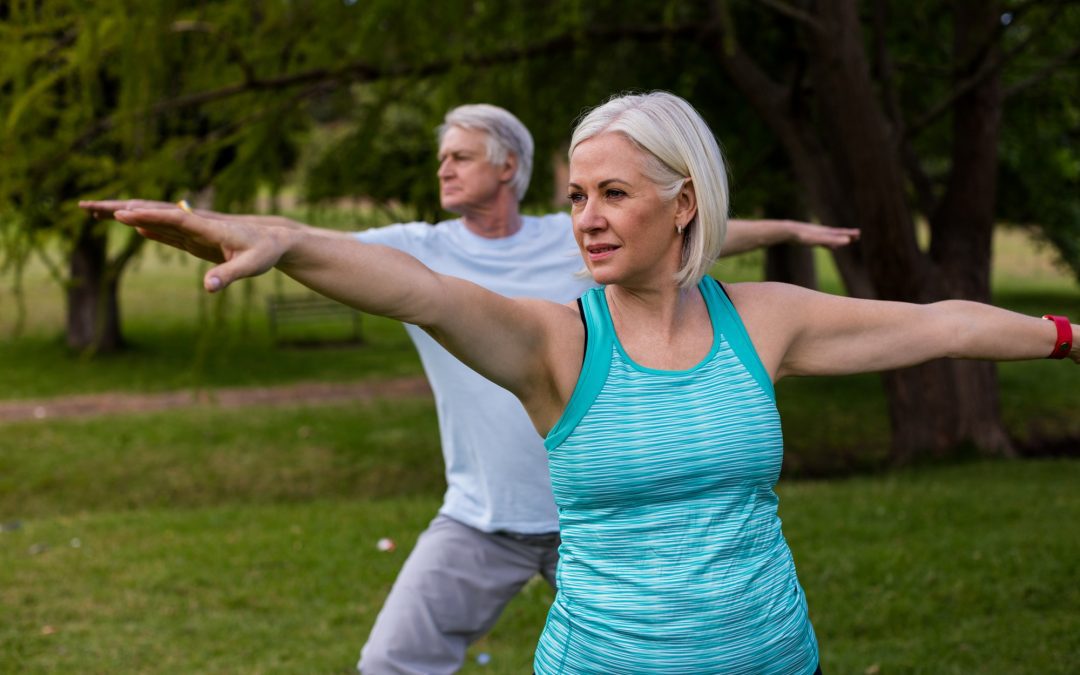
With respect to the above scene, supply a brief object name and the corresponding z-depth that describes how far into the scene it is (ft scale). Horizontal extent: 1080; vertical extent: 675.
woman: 7.75
